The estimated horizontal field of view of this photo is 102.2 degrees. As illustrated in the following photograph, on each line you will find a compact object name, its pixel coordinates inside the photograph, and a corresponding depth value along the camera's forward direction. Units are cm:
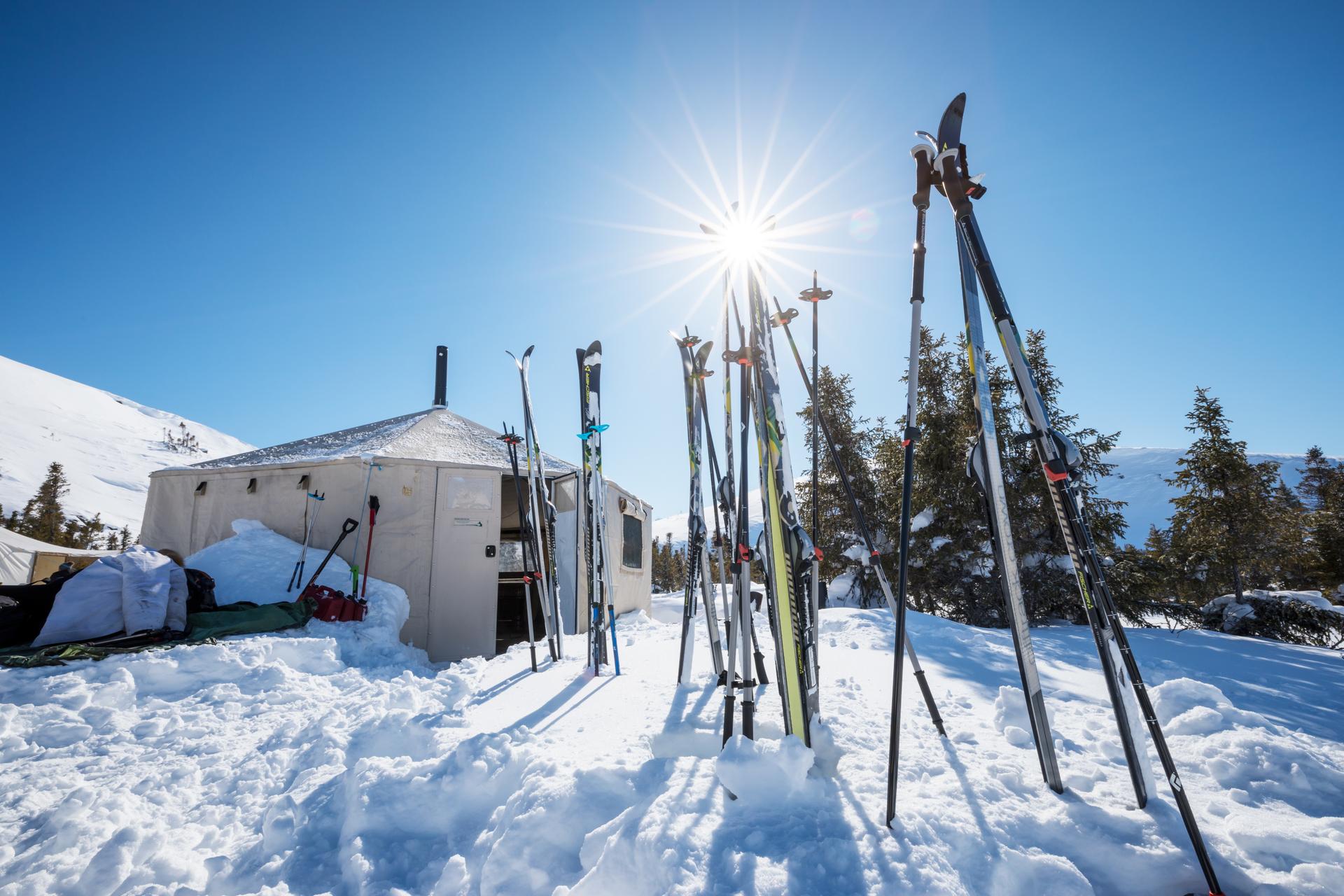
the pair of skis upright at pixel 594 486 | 497
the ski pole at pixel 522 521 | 508
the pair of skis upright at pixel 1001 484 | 179
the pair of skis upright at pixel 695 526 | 396
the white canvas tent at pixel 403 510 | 739
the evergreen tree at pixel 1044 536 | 884
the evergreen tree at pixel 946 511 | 967
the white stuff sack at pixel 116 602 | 459
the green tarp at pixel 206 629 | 403
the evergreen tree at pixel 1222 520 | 1183
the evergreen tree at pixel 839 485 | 1297
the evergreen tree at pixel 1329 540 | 1683
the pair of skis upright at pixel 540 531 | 561
